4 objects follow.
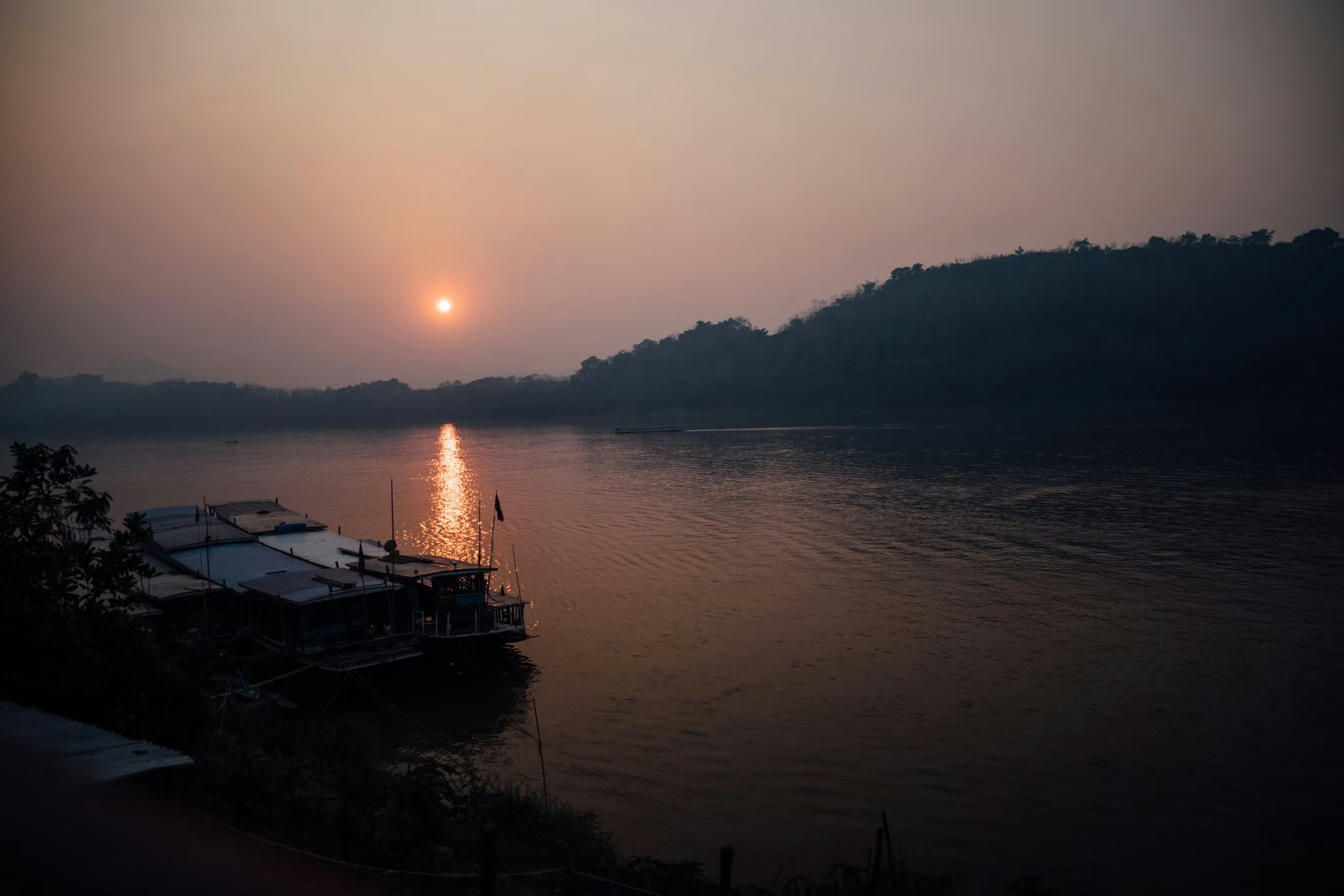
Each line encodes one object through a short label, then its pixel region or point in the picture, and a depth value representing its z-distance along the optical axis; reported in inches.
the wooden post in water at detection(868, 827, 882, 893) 403.5
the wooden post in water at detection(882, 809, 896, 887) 408.8
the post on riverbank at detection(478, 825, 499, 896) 319.9
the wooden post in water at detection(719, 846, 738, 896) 368.5
